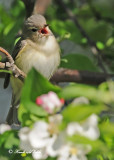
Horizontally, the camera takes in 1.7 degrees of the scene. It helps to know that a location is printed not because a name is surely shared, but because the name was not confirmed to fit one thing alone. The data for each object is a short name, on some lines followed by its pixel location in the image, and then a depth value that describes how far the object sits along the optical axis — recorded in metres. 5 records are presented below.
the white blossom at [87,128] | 3.28
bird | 3.73
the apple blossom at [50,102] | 3.29
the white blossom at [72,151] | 3.29
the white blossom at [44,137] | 3.29
